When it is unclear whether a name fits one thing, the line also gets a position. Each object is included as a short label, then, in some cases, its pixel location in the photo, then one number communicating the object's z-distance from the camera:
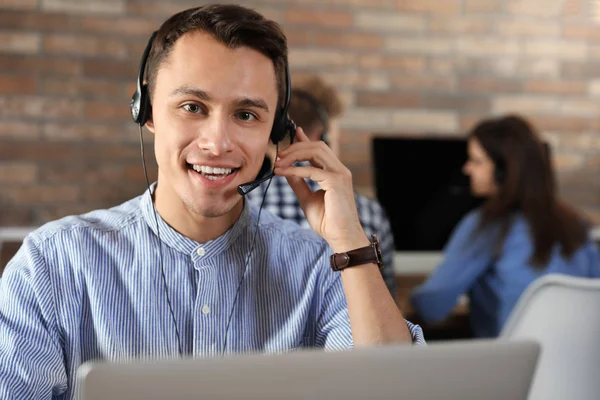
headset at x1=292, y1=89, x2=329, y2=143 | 2.43
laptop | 0.63
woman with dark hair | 2.53
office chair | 1.63
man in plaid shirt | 2.22
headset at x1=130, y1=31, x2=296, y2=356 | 1.28
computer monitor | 3.13
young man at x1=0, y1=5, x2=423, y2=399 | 1.21
